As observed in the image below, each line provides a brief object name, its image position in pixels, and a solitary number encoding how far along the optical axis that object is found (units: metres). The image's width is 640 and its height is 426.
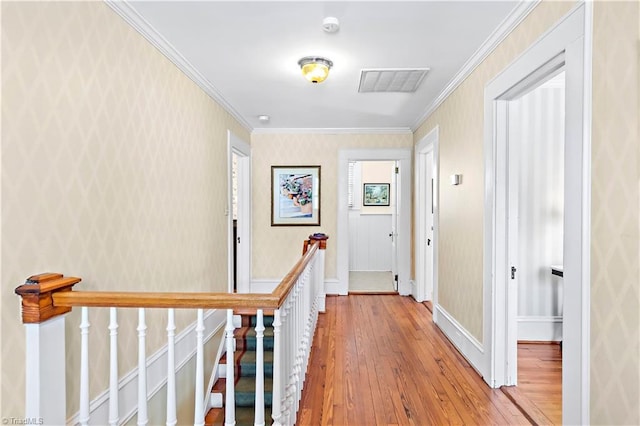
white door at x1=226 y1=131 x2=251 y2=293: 5.21
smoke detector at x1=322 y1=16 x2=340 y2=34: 2.19
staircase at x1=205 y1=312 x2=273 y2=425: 3.01
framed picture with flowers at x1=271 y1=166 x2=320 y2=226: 5.38
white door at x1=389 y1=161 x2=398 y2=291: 5.50
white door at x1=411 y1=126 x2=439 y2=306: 5.04
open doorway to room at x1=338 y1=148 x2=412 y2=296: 5.33
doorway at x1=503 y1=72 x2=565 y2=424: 3.46
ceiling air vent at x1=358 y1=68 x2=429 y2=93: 3.06
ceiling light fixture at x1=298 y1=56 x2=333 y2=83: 2.76
